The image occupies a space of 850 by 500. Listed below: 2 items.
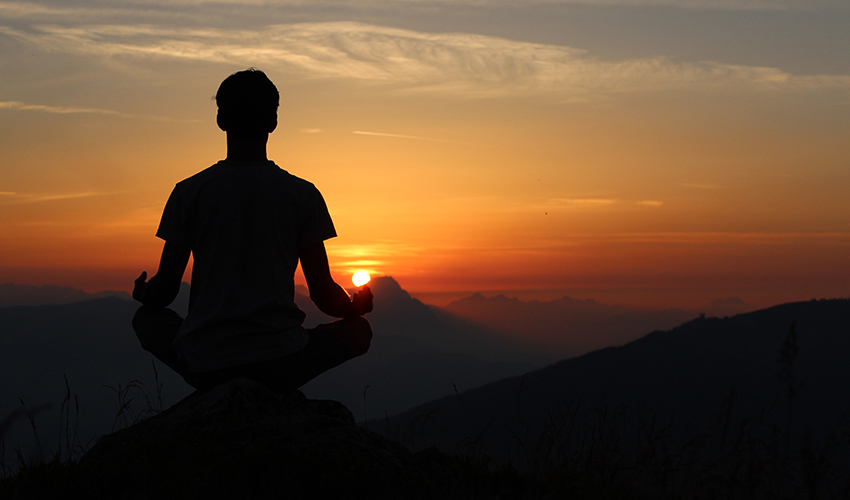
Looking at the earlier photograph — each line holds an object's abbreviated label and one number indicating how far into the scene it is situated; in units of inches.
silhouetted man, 153.3
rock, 123.7
